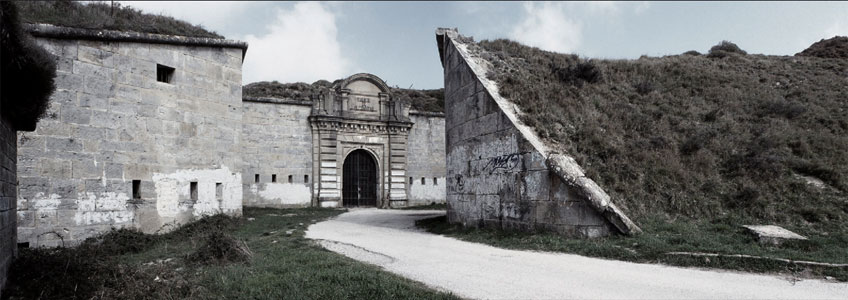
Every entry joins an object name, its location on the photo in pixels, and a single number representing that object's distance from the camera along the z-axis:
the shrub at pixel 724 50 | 22.66
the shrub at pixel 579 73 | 14.72
